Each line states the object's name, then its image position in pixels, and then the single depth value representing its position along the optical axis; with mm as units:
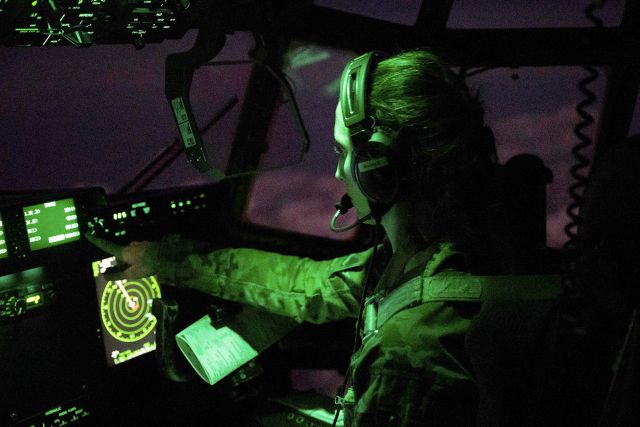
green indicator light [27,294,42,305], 1364
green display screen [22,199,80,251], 1354
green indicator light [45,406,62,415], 1387
